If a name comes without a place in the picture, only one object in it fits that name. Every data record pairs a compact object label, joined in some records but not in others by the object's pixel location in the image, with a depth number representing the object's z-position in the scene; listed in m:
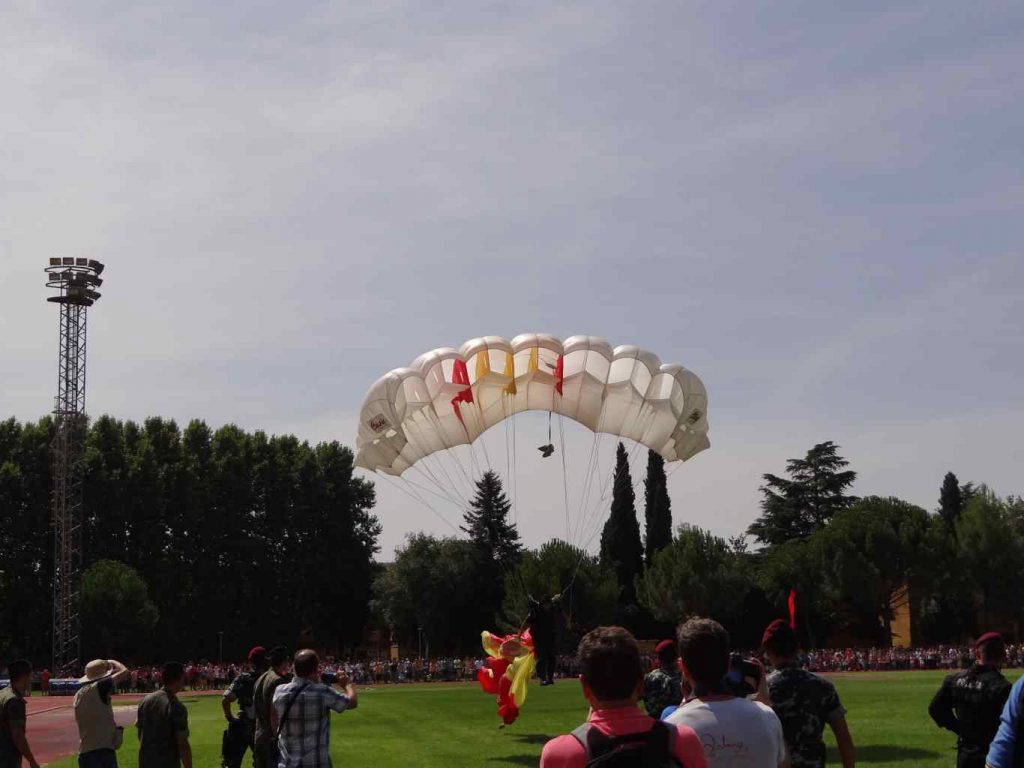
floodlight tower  56.69
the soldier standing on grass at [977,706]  7.86
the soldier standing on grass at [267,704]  10.67
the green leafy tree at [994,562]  66.31
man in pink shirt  4.05
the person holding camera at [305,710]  8.38
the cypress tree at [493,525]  74.25
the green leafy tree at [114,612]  55.66
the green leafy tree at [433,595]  69.00
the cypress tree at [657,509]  73.31
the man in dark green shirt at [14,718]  9.55
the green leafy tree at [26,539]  61.72
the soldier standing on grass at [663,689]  10.05
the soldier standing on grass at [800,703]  6.82
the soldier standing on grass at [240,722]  12.17
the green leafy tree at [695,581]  64.38
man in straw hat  10.02
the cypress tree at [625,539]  70.56
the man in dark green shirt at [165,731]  9.91
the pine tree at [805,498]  76.19
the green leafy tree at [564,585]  61.41
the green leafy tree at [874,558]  64.06
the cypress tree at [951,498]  86.56
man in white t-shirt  4.98
